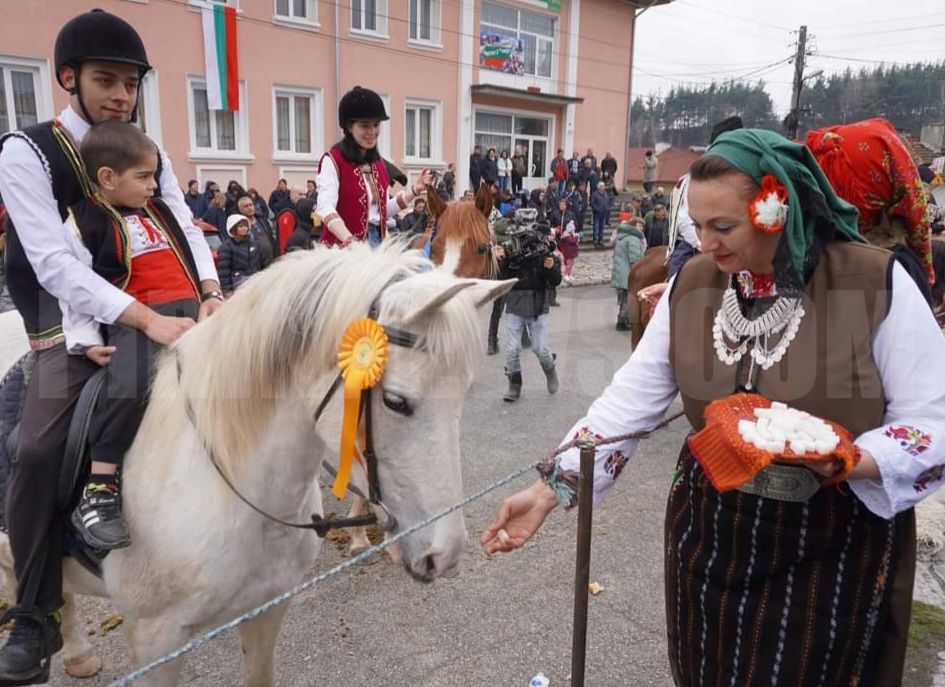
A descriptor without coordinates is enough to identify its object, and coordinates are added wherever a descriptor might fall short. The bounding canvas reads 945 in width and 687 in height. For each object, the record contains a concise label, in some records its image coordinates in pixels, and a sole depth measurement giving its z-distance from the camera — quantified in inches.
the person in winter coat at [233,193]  492.3
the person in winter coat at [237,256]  285.0
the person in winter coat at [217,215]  456.8
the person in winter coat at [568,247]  539.5
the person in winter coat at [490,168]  738.2
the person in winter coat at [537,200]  650.2
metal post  65.9
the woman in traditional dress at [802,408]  57.7
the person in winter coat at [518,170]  783.1
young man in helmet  79.7
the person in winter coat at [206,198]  519.2
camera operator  255.1
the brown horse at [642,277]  237.1
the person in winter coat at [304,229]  279.1
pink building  550.6
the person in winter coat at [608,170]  870.4
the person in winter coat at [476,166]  741.9
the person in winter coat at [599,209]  735.7
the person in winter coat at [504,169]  767.1
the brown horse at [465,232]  200.4
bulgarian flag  574.9
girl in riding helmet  153.8
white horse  63.7
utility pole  1024.2
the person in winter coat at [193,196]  522.5
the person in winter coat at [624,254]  404.5
